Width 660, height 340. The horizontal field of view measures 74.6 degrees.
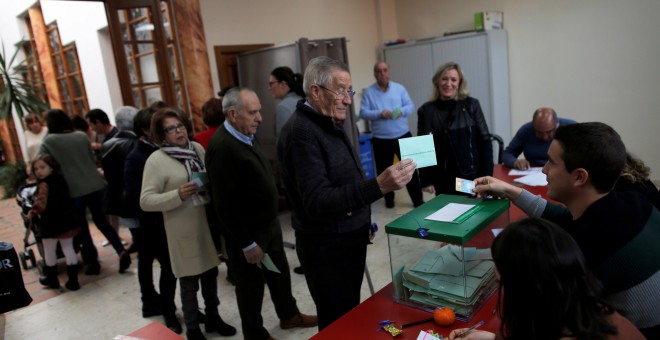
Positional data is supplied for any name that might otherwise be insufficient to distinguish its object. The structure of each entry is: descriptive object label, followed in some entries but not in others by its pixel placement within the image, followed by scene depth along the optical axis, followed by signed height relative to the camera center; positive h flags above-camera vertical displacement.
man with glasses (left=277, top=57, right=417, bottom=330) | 1.47 -0.36
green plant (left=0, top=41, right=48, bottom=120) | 5.68 +0.30
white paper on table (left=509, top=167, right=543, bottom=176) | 2.90 -0.74
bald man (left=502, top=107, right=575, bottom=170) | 2.94 -0.58
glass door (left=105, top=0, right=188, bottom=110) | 4.30 +0.55
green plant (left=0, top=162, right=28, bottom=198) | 6.54 -0.80
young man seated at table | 1.12 -0.45
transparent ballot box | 1.38 -0.66
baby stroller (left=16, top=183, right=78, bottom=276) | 3.47 -0.82
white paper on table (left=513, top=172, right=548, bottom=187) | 2.59 -0.73
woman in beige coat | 2.31 -0.51
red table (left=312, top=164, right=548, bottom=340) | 1.32 -0.77
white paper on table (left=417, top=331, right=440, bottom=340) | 1.26 -0.75
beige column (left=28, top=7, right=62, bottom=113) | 7.61 +1.10
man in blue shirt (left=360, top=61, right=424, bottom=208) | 4.67 -0.37
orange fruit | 1.32 -0.74
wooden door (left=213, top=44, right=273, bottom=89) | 4.92 +0.39
